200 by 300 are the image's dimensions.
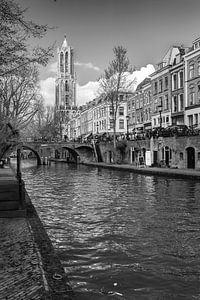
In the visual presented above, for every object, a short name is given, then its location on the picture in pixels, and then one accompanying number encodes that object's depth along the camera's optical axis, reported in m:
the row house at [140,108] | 58.66
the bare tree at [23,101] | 20.32
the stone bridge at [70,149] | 66.56
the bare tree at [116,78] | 43.75
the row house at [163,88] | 49.47
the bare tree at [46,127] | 73.75
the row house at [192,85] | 41.09
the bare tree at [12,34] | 6.57
